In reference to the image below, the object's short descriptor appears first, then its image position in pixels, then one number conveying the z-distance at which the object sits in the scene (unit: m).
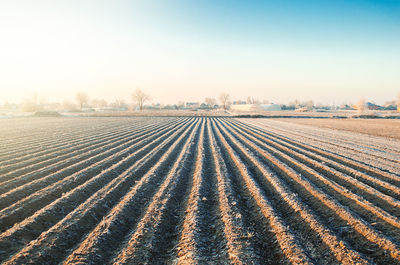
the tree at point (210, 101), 197.25
